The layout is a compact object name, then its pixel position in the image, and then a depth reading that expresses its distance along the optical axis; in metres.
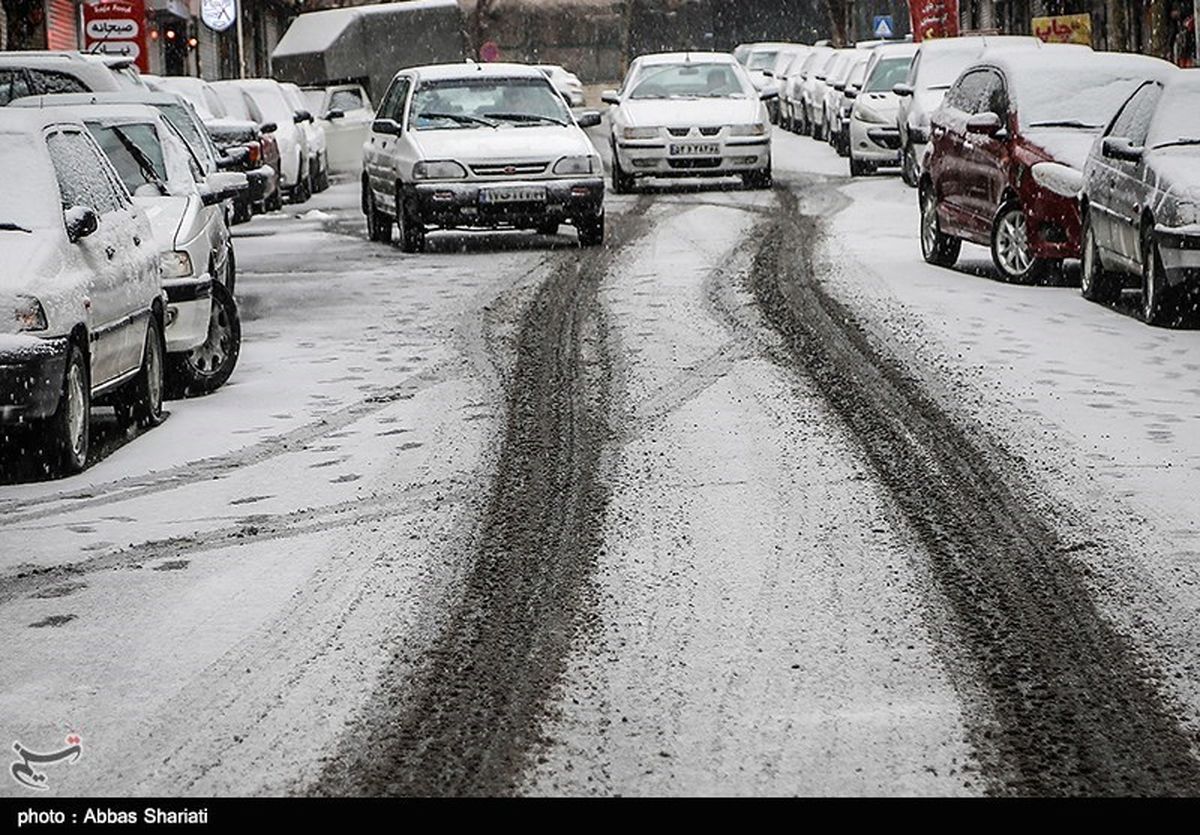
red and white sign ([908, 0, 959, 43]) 51.16
